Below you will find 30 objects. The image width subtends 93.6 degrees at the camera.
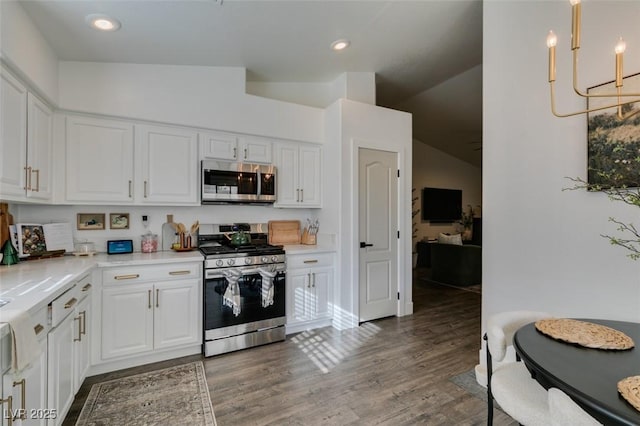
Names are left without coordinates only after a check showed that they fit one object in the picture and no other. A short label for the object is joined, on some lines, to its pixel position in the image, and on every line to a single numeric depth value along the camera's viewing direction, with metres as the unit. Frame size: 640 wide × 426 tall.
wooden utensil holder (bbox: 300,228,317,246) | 3.91
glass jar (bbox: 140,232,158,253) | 3.10
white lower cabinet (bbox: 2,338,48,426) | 1.23
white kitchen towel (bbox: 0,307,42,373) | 1.21
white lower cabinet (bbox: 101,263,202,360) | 2.49
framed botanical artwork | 1.73
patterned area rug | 1.96
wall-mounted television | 7.65
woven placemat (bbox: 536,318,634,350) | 1.28
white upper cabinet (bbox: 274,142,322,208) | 3.67
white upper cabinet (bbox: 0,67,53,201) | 1.91
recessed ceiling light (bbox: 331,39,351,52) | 3.03
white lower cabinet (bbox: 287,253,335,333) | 3.35
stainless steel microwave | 3.20
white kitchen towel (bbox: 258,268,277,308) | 3.09
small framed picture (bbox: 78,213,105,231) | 2.94
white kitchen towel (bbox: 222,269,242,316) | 2.90
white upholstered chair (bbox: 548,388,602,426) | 0.86
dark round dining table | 0.93
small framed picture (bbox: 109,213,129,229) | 3.07
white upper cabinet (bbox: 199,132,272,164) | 3.24
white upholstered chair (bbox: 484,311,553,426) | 1.30
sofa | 5.27
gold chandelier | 1.18
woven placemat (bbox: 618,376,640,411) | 0.91
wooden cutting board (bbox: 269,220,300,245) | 3.88
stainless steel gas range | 2.85
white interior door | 3.67
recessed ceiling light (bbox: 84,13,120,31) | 2.20
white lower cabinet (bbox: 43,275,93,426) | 1.69
